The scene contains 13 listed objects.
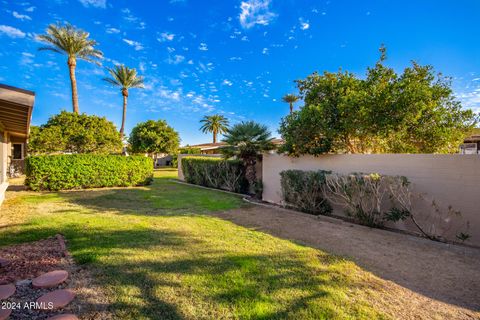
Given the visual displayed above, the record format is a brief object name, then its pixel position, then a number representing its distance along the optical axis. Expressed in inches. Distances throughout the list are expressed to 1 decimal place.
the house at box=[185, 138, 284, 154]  1497.3
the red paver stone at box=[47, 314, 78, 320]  89.7
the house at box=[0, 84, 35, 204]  180.7
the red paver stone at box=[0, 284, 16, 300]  104.3
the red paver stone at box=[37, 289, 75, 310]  99.2
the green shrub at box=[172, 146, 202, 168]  1413.6
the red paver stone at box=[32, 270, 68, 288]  114.7
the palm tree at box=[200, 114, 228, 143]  1829.1
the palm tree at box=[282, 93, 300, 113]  1338.6
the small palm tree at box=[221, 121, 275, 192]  426.9
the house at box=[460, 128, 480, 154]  642.2
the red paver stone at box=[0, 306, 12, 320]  89.6
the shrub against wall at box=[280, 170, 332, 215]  295.3
